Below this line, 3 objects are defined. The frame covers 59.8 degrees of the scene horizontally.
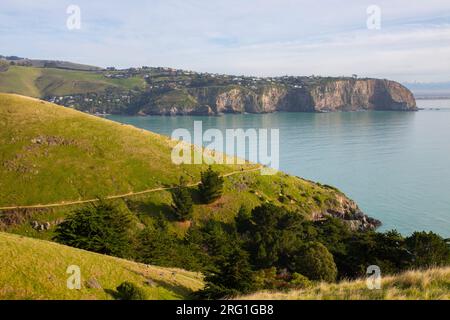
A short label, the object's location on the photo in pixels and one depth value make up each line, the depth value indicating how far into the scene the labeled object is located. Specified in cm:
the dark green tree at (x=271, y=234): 5341
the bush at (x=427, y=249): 4619
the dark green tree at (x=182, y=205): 7119
